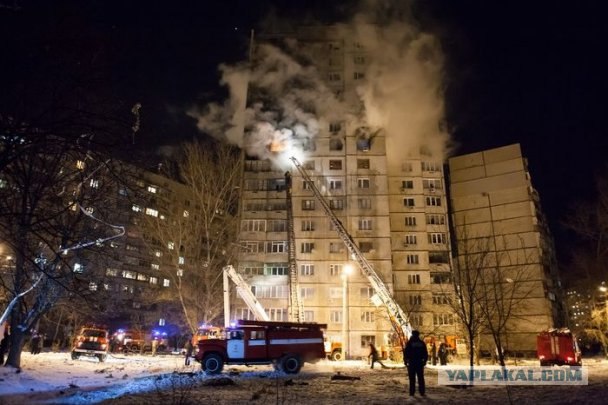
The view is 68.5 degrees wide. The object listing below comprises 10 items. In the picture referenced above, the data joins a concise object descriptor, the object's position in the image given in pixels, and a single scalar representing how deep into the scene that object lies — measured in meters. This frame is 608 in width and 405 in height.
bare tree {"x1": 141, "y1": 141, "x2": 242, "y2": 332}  33.53
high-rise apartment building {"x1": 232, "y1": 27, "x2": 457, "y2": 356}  52.03
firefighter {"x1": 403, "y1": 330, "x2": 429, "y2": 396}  12.46
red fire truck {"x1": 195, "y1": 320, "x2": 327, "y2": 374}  20.97
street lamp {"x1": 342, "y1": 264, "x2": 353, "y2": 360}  35.34
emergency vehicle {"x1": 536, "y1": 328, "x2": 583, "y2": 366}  28.73
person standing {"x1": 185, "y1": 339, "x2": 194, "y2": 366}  28.34
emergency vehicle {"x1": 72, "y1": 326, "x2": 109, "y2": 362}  26.59
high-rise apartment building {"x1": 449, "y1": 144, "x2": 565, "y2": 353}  55.88
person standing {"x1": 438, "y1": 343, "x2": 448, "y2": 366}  30.03
